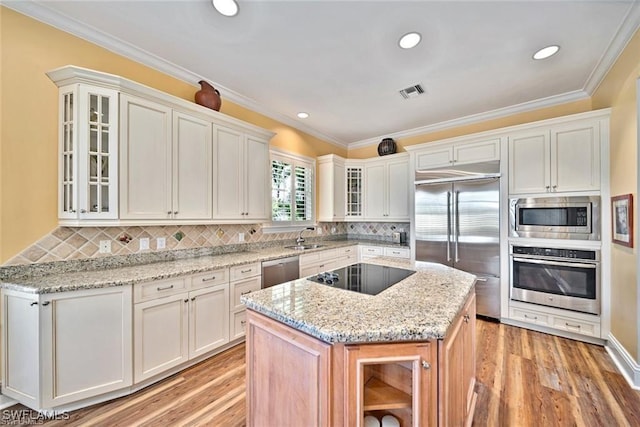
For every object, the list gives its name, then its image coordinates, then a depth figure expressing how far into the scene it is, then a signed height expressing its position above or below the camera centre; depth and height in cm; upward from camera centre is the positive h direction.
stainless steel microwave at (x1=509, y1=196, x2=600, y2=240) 272 -3
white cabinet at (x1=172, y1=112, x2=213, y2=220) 245 +47
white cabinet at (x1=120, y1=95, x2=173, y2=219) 211 +47
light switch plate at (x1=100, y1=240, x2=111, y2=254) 222 -27
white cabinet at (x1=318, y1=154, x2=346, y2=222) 454 +48
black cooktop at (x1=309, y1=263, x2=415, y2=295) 161 -44
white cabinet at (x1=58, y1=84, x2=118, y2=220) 194 +48
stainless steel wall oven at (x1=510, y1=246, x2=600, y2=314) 271 -69
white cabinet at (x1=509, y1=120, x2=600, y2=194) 274 +63
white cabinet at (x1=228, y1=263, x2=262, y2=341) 262 -77
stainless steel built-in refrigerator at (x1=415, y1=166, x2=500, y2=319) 328 -14
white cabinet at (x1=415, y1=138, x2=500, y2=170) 333 +83
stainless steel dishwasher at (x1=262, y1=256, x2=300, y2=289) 297 -67
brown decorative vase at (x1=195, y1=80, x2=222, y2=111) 273 +125
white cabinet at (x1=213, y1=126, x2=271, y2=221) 282 +46
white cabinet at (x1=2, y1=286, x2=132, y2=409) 167 -88
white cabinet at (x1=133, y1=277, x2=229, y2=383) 199 -93
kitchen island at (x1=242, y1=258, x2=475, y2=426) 104 -60
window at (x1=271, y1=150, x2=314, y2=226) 374 +40
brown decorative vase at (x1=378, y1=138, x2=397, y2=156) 462 +122
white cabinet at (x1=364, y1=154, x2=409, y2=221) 440 +46
